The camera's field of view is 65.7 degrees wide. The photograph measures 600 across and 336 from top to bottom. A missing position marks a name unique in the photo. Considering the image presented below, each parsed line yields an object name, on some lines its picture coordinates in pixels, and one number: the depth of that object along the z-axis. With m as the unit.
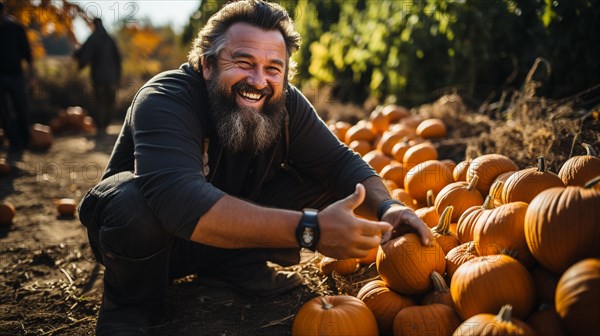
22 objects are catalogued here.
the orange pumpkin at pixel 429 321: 1.96
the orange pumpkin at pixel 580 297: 1.55
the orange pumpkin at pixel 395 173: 3.78
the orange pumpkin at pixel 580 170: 2.33
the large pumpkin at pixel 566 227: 1.75
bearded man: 1.91
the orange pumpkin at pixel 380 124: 5.32
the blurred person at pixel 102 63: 9.25
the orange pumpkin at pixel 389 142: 4.55
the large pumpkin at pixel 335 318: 1.98
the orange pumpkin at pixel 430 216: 2.87
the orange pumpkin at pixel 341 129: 5.34
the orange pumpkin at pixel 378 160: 4.20
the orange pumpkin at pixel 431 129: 4.79
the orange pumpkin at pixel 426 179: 3.30
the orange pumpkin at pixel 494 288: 1.84
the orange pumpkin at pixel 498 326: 1.63
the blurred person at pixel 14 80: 6.92
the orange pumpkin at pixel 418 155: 3.92
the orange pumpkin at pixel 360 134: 5.05
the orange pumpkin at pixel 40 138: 7.76
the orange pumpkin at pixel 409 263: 2.16
